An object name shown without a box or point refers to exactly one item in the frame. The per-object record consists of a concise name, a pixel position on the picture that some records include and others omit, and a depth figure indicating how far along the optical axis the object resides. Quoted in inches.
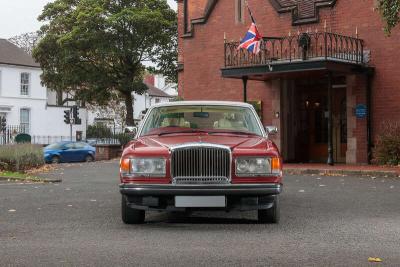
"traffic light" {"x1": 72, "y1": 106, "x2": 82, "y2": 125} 1592.0
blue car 1385.3
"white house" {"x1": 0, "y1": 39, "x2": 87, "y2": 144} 1996.8
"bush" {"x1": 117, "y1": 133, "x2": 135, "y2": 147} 1538.6
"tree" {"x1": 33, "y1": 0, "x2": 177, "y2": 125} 1808.6
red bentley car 309.6
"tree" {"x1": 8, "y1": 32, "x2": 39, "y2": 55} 2669.8
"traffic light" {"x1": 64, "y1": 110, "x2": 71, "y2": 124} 1581.0
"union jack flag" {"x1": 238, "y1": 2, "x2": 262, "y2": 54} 872.3
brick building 845.2
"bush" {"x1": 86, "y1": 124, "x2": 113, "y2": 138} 1604.5
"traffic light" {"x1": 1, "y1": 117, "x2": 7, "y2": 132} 1704.6
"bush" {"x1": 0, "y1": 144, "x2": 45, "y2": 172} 815.1
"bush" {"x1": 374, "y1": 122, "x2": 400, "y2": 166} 773.9
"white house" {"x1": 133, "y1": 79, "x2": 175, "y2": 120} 3213.6
